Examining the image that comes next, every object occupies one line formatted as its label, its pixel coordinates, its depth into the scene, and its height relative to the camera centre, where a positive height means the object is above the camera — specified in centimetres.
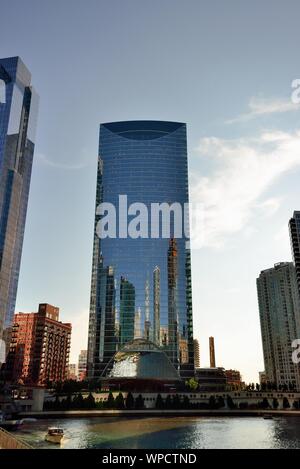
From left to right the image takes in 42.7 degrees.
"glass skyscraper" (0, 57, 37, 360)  18788 +6877
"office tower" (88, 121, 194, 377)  17562 +5584
